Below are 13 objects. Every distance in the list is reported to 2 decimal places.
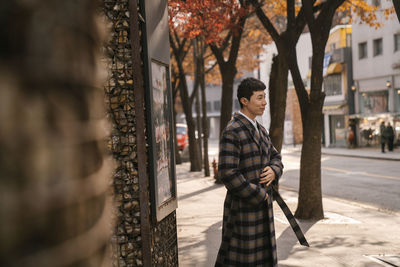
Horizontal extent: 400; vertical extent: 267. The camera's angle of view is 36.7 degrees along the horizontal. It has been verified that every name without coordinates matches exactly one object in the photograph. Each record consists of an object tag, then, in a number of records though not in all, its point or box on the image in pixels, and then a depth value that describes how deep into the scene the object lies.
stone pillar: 4.76
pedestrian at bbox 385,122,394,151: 36.12
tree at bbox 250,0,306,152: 11.56
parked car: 39.62
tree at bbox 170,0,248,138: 16.09
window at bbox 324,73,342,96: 48.59
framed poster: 4.99
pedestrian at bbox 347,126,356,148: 44.25
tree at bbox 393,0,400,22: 9.08
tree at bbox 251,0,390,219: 10.66
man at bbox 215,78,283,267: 4.50
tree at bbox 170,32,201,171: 25.27
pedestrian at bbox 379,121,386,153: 35.59
